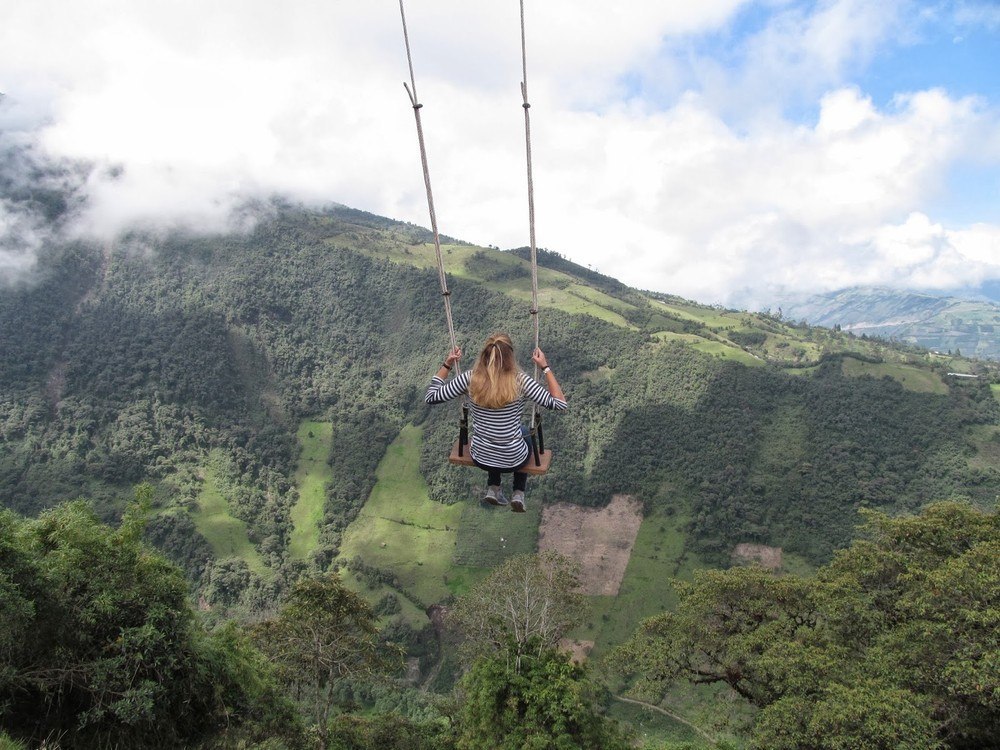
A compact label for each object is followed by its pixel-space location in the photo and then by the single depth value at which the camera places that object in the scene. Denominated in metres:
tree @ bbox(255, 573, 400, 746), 16.78
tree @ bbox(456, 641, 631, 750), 12.48
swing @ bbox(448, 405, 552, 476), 6.30
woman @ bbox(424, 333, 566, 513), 5.30
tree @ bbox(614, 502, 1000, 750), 9.11
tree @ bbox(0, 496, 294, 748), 6.39
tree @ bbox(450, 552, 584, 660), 16.93
